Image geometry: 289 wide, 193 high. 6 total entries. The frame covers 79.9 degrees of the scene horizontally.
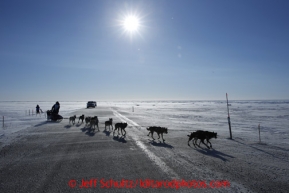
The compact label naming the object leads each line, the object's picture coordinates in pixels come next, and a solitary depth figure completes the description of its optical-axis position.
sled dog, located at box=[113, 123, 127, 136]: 13.00
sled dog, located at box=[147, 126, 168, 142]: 11.26
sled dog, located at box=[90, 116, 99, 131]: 15.36
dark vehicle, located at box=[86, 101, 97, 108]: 64.16
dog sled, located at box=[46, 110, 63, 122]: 21.88
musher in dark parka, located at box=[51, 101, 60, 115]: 22.31
